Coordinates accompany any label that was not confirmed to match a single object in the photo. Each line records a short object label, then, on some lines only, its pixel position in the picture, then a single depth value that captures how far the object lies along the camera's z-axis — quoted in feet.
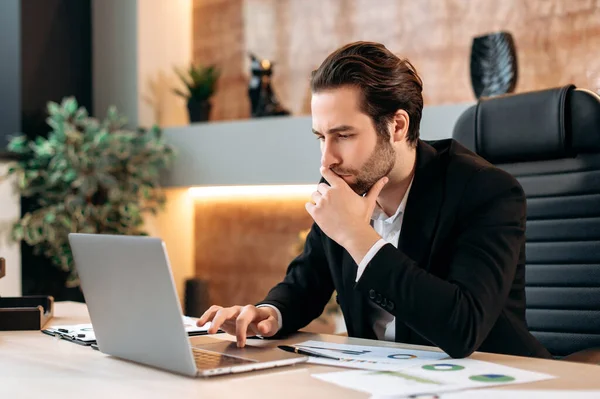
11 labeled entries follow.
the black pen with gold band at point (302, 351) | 7.18
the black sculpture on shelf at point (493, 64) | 13.95
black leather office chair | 9.11
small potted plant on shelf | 18.77
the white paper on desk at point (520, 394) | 6.18
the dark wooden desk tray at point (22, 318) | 8.53
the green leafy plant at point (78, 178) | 16.82
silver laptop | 6.61
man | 7.34
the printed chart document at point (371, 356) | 6.93
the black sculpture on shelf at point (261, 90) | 17.60
